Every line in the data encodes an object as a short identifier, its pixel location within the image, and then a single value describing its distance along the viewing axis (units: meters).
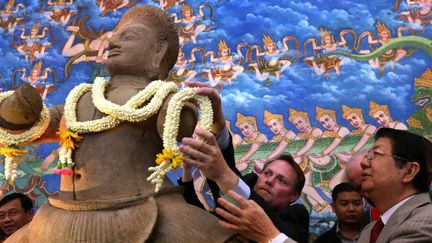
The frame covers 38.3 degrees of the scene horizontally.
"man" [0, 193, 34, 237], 4.64
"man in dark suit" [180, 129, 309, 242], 2.71
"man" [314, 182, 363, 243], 3.98
